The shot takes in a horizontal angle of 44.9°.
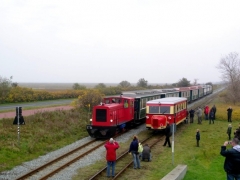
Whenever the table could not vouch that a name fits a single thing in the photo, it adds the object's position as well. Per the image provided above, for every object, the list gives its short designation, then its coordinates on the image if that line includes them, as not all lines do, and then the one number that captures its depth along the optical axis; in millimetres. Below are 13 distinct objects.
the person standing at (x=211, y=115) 28067
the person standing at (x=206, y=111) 30188
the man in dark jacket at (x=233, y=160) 7648
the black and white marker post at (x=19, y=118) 16911
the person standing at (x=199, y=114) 27644
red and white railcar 21575
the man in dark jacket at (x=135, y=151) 13474
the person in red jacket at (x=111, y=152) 12227
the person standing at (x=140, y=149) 14348
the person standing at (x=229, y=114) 29172
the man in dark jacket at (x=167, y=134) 18241
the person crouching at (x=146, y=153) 15023
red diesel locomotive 20422
